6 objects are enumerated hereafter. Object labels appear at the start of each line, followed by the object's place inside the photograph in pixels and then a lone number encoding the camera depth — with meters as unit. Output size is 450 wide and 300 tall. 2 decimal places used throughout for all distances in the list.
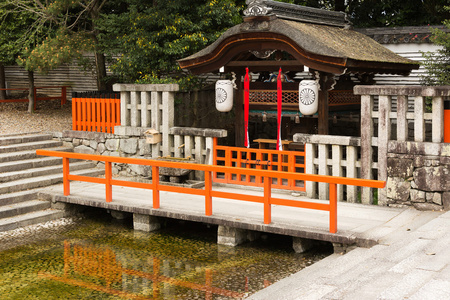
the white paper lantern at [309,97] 12.53
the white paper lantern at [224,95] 13.67
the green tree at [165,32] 15.37
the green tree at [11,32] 18.11
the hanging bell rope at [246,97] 13.67
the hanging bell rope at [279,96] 13.15
